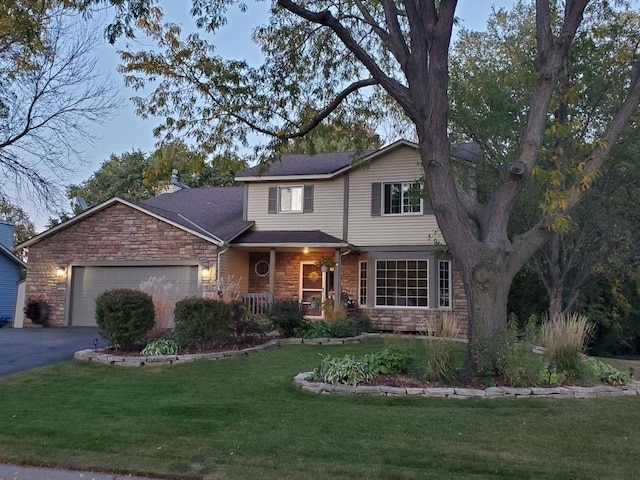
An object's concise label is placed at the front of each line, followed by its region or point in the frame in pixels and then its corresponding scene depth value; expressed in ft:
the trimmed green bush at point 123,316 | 35.19
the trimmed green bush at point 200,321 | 36.32
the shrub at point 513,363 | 24.98
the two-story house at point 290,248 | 54.44
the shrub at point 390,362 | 27.22
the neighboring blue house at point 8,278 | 84.12
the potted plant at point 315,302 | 52.49
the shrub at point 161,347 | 34.88
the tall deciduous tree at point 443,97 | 26.20
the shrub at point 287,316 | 44.70
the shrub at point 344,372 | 25.84
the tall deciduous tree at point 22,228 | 103.06
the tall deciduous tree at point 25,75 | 31.94
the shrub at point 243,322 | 39.52
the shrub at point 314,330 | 44.88
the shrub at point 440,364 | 25.64
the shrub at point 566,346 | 26.89
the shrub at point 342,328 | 45.50
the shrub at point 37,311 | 57.21
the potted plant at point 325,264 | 55.52
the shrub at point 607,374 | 26.63
